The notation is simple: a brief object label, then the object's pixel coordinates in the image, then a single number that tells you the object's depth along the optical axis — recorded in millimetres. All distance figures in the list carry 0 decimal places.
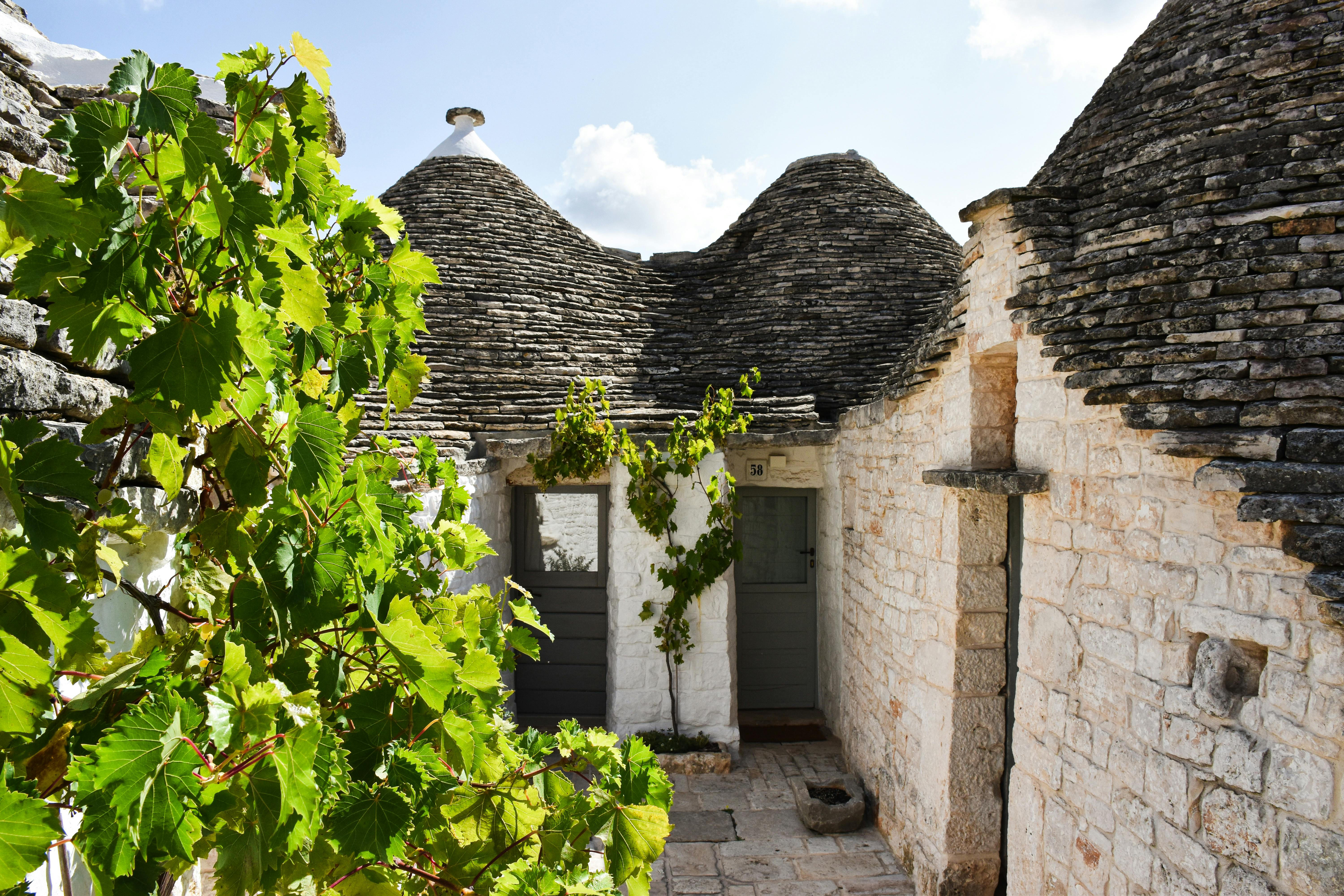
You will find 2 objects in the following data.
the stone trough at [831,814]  5203
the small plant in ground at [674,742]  6145
